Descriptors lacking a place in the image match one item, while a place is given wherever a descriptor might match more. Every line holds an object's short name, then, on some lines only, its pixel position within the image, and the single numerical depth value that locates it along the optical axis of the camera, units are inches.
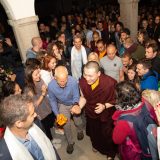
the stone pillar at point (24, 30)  223.8
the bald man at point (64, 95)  132.7
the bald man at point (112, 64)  177.6
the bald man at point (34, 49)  200.0
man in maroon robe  129.4
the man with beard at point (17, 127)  81.5
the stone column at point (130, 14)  301.1
